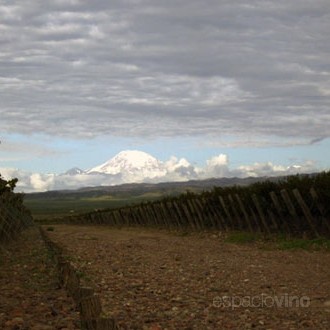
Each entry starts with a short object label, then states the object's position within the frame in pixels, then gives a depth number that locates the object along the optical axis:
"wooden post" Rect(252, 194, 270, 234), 21.12
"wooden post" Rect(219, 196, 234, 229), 25.50
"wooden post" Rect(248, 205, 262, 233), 22.02
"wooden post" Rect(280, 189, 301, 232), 19.37
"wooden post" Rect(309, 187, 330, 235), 18.25
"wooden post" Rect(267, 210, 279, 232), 20.89
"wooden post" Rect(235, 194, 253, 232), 22.62
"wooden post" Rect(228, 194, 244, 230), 24.39
